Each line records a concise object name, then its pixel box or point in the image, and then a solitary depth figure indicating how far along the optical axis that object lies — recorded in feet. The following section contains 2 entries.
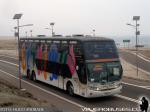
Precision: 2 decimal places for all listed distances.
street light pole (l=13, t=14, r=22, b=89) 47.56
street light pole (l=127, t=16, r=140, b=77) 66.85
